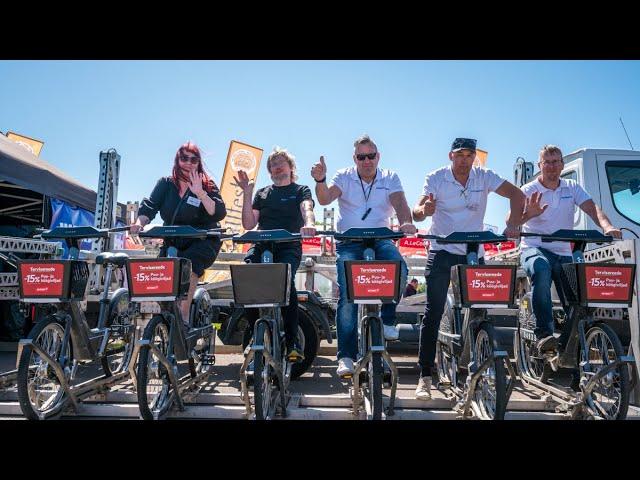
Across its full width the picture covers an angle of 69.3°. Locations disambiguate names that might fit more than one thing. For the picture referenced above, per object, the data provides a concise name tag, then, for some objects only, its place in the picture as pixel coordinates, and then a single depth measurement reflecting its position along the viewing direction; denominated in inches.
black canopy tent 221.6
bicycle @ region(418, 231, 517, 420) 120.2
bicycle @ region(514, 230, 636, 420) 118.2
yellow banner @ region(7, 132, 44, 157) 477.7
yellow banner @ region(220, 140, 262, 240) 552.4
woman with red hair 158.7
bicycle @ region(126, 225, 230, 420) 123.7
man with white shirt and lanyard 139.5
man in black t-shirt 153.5
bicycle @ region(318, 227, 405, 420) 119.9
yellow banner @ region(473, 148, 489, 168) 450.9
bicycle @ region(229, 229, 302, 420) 119.1
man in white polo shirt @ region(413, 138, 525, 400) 145.1
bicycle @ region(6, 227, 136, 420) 121.9
